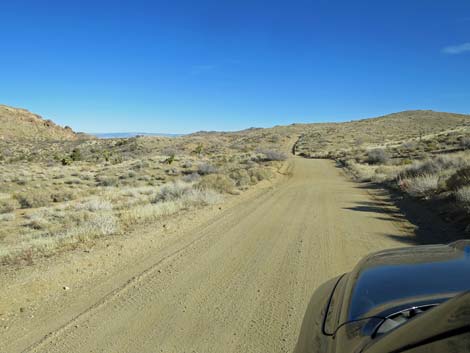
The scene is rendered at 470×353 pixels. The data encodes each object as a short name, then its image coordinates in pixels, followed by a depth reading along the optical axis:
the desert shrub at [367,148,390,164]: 31.59
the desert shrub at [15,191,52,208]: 17.20
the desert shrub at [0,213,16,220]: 13.59
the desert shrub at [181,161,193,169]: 32.11
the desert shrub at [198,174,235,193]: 15.64
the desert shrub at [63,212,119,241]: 8.35
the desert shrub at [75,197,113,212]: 13.47
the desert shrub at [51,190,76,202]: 18.45
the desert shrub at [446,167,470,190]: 11.30
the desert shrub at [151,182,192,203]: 14.09
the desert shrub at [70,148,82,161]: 50.33
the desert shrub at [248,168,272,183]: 19.95
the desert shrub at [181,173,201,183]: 21.31
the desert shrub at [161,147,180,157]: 52.29
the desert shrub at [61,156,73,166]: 42.88
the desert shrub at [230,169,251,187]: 18.43
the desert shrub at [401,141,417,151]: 40.20
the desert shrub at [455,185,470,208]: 9.72
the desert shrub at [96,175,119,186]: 24.34
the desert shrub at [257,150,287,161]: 35.97
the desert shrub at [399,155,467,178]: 17.36
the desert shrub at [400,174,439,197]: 13.28
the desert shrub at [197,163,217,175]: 25.82
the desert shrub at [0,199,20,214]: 15.89
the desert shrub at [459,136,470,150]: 32.72
